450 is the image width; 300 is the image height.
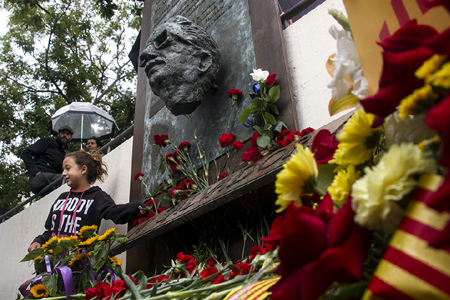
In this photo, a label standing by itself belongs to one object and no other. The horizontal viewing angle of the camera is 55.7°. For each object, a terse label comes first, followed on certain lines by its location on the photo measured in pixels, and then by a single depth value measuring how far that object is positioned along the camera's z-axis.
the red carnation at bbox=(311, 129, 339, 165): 0.66
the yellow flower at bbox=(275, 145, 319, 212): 0.54
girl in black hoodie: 2.50
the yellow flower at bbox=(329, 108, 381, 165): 0.58
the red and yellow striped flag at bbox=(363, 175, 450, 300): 0.38
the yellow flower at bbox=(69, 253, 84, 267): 1.97
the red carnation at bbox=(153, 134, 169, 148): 2.49
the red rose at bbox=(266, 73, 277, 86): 2.07
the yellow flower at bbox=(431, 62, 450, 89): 0.41
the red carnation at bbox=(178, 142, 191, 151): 2.47
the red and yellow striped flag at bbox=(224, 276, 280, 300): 0.65
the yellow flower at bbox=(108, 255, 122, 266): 2.00
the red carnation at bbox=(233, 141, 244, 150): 2.06
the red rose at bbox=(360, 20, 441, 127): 0.48
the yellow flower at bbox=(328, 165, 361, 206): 0.55
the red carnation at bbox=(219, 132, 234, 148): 2.09
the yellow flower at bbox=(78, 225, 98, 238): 2.02
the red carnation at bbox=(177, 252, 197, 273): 1.38
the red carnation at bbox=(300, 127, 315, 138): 1.79
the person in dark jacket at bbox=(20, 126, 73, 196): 4.37
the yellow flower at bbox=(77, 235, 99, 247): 1.94
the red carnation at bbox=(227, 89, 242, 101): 2.25
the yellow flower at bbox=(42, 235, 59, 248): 2.00
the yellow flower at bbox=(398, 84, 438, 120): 0.45
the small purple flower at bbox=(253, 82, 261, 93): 2.11
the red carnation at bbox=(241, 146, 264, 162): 1.89
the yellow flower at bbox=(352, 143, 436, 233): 0.43
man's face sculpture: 2.30
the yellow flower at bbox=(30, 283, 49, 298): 1.88
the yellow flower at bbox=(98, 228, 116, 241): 1.97
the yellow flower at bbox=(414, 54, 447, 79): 0.44
